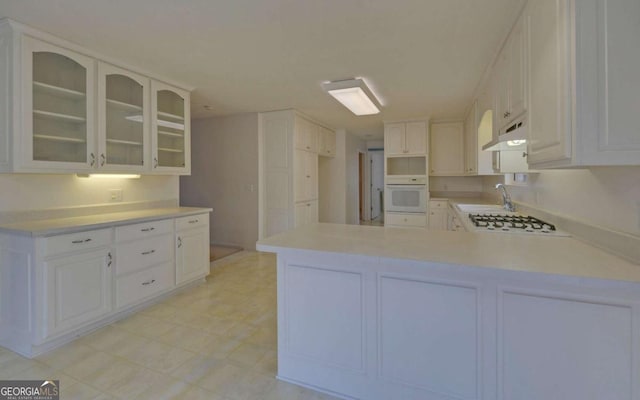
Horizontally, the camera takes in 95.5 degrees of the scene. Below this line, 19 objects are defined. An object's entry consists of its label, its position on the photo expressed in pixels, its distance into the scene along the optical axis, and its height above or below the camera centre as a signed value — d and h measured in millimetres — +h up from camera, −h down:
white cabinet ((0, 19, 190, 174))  2105 +782
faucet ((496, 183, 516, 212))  3211 -18
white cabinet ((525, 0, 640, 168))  1080 +451
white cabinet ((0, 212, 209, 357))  1991 -616
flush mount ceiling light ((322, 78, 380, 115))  3277 +1292
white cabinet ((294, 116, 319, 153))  4809 +1155
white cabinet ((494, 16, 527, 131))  1867 +892
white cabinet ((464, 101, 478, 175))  4006 +890
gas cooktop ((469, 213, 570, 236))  1975 -193
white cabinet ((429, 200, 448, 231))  4927 -246
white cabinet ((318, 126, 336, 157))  5781 +1212
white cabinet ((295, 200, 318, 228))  4891 -205
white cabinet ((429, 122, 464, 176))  5352 +953
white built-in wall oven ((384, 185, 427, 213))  5133 +33
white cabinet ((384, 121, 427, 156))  5227 +1139
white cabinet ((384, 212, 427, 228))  5112 -346
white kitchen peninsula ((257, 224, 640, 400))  1132 -541
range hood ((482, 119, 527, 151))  1832 +475
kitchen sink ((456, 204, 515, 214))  3168 -109
